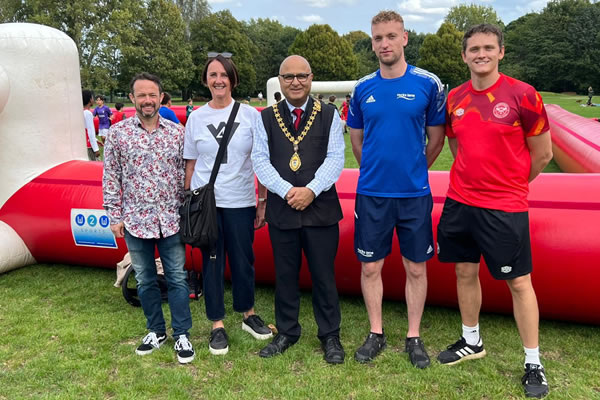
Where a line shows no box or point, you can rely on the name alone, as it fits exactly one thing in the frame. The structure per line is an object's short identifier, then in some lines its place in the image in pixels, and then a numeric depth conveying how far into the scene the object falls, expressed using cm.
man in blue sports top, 288
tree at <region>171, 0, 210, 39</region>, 5532
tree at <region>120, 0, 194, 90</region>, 4356
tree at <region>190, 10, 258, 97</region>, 5175
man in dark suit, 297
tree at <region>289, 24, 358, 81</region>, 5425
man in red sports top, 262
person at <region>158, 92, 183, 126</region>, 712
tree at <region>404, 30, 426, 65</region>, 6701
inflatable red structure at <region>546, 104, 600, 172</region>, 671
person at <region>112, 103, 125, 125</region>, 1477
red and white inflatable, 389
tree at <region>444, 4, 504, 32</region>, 7531
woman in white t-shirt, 311
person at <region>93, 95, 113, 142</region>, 1275
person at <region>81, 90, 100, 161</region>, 892
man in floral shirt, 302
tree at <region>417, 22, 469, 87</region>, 5509
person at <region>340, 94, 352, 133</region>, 1734
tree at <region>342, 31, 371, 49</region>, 8738
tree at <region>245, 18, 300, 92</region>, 6097
